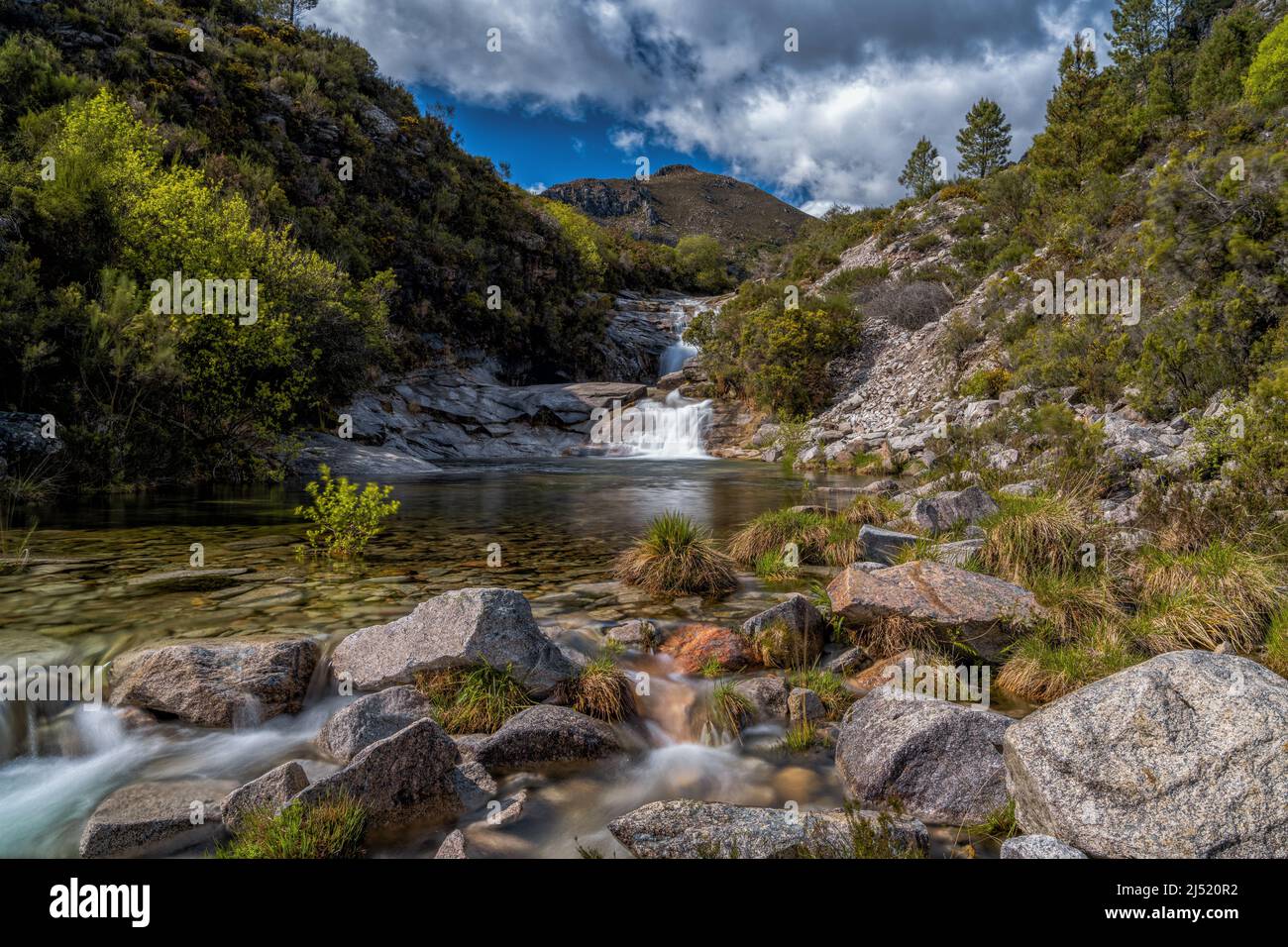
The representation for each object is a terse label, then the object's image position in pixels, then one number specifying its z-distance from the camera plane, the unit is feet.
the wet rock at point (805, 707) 17.57
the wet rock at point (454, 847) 11.64
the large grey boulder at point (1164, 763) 10.75
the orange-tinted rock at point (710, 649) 20.71
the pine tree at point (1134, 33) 203.00
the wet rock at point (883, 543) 29.71
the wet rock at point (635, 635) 21.86
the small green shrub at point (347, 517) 31.99
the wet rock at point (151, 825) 12.30
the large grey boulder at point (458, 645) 18.47
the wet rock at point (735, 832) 11.30
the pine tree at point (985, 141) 190.29
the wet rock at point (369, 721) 15.80
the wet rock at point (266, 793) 12.55
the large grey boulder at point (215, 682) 17.26
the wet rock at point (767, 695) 18.06
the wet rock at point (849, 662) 20.58
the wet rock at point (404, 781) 12.82
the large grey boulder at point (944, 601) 20.42
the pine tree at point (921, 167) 206.90
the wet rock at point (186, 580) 25.89
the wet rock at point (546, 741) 15.46
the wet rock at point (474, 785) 13.93
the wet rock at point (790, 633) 21.07
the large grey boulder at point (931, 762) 13.38
